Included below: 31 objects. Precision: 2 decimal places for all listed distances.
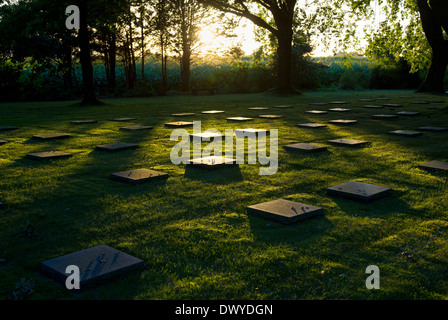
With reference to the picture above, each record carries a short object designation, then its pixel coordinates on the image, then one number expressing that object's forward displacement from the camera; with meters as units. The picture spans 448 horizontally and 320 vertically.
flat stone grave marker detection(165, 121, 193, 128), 8.49
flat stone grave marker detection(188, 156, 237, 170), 4.59
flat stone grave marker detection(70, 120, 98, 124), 9.40
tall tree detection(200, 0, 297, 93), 19.39
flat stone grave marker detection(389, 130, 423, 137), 6.92
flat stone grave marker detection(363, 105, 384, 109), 12.35
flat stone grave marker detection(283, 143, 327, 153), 5.58
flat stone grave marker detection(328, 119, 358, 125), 8.71
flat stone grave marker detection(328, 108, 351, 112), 11.59
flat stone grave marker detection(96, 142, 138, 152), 5.80
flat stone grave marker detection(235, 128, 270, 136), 7.21
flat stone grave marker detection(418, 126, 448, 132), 7.40
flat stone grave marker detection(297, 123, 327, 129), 8.11
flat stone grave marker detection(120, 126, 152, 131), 8.11
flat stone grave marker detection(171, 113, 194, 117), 10.64
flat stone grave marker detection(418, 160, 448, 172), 4.35
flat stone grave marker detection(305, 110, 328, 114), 10.93
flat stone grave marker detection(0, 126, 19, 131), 8.32
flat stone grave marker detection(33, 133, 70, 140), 6.95
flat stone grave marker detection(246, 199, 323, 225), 2.88
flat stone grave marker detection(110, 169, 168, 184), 4.02
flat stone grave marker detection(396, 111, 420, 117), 10.21
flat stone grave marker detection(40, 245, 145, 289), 2.04
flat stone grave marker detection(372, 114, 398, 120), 9.62
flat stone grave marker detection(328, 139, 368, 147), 6.05
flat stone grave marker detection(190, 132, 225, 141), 6.70
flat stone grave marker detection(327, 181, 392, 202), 3.37
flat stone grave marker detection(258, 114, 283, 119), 9.96
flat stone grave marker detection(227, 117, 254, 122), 9.41
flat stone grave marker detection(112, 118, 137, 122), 9.85
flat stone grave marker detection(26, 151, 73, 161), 5.20
